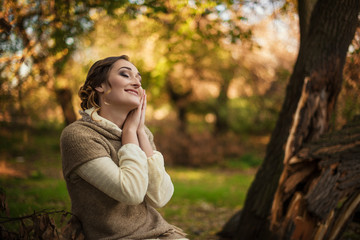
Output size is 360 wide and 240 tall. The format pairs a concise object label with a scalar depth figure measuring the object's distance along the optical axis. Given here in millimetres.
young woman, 1761
